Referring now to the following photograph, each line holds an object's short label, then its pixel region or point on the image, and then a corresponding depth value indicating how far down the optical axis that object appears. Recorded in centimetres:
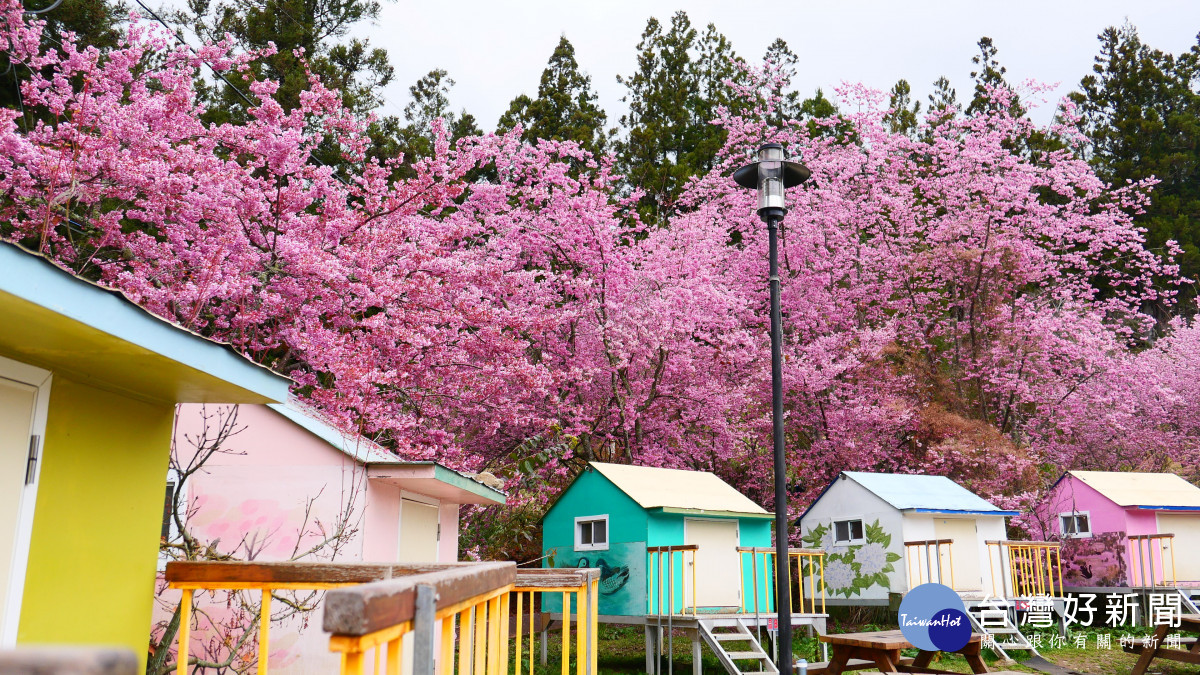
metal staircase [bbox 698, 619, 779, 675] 1188
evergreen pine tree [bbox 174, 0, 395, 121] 2003
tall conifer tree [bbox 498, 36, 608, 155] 2831
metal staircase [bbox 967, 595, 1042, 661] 1408
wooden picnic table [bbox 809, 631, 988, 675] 973
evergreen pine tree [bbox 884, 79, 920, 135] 3053
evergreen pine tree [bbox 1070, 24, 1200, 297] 3216
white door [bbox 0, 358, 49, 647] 371
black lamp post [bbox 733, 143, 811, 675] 816
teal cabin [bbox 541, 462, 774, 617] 1352
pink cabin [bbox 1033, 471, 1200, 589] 1798
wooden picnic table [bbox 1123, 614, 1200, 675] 1159
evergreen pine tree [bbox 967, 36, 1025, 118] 3338
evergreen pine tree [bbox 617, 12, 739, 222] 2839
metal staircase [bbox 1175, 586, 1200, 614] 1664
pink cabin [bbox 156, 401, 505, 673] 824
